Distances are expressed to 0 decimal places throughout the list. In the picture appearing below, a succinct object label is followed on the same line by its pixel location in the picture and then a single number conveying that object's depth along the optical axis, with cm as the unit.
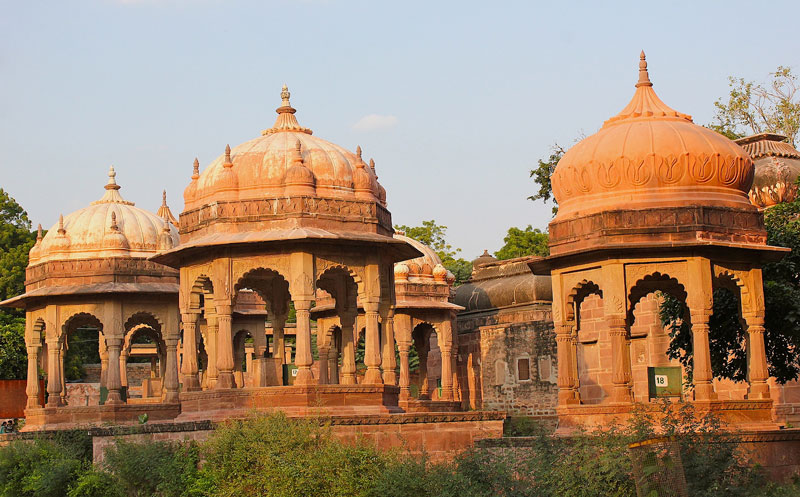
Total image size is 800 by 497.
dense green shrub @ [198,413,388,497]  1628
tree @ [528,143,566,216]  3453
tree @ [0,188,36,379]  3691
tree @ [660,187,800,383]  1878
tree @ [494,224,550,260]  4688
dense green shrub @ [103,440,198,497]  1775
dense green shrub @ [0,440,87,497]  2017
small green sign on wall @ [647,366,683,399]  1859
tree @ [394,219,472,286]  5106
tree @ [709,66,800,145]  3862
